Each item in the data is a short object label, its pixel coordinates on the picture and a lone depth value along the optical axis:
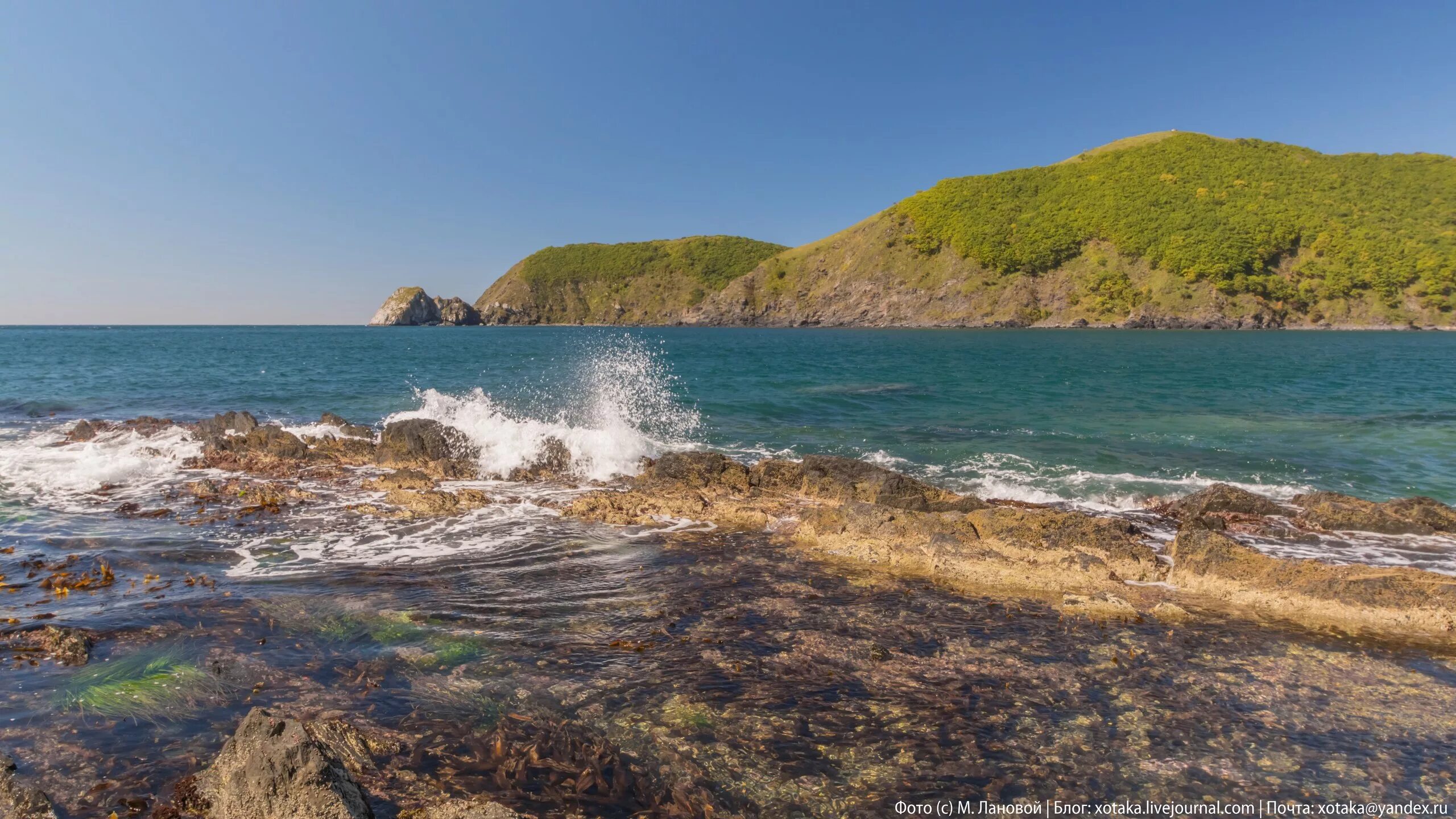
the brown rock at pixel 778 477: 14.08
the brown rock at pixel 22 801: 3.73
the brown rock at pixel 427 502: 12.16
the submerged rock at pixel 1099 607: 7.73
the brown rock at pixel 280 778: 3.67
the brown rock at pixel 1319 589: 7.53
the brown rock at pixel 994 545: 8.85
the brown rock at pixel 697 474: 14.12
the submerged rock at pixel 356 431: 19.34
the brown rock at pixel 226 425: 18.78
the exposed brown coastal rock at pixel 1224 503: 12.38
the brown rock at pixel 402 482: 13.87
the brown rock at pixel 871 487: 12.17
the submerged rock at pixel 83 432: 19.20
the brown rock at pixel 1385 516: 11.25
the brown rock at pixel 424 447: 16.56
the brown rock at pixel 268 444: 17.17
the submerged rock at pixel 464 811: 3.93
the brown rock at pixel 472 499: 12.59
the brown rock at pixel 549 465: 15.33
